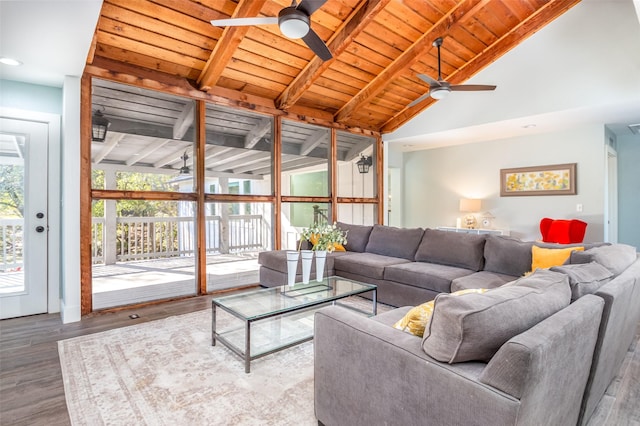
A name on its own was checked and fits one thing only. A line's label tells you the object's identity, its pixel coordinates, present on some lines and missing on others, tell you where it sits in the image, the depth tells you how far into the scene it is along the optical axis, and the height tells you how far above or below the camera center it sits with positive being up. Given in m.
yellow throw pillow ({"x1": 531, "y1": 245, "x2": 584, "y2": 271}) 2.92 -0.39
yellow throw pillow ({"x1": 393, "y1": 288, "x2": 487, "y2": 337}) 1.49 -0.49
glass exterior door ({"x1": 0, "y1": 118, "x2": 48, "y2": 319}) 3.46 -0.02
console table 6.21 -0.34
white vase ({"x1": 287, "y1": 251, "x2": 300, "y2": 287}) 3.13 -0.45
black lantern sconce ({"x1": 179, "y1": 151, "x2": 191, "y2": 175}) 4.32 +0.61
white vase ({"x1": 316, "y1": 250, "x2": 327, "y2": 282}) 3.34 -0.50
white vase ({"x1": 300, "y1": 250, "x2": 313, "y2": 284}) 3.19 -0.44
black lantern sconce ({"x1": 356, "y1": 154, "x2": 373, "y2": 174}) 6.75 +1.02
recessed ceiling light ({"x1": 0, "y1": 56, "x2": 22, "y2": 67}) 2.96 +1.38
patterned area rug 1.86 -1.10
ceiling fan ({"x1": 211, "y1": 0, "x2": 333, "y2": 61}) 2.48 +1.50
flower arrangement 3.26 -0.23
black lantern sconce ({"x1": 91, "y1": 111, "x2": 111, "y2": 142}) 3.67 +0.97
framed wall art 5.60 +0.58
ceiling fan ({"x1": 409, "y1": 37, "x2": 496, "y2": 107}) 4.07 +1.55
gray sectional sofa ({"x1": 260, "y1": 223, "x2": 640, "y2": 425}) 1.05 -0.54
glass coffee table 2.46 -0.73
